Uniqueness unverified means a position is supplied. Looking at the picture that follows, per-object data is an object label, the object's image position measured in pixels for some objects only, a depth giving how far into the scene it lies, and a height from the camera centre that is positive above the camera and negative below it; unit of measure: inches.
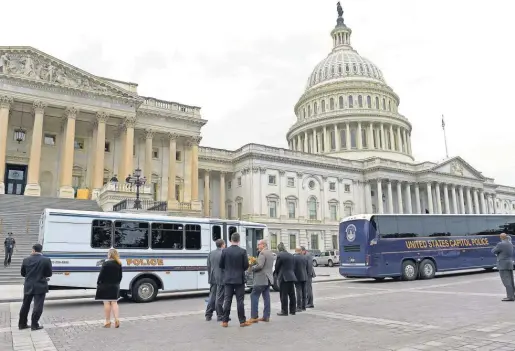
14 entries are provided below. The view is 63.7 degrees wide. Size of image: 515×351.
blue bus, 824.9 +11.9
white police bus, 555.2 +12.2
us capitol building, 1395.2 +466.0
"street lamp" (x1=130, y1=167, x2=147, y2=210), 1072.4 +198.1
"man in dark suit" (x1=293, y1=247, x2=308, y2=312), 457.4 -28.7
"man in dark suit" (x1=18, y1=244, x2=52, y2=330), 368.1 -22.0
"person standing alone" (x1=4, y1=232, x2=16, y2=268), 828.6 +15.4
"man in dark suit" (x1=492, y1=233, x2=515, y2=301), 471.4 -16.4
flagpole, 3193.4 +829.7
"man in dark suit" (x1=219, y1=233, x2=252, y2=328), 372.2 -15.3
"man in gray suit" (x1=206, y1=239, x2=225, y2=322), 388.8 -28.9
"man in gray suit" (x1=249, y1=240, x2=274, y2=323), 384.8 -25.9
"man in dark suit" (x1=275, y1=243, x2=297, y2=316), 430.0 -27.1
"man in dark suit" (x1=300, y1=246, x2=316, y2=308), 482.0 -33.4
